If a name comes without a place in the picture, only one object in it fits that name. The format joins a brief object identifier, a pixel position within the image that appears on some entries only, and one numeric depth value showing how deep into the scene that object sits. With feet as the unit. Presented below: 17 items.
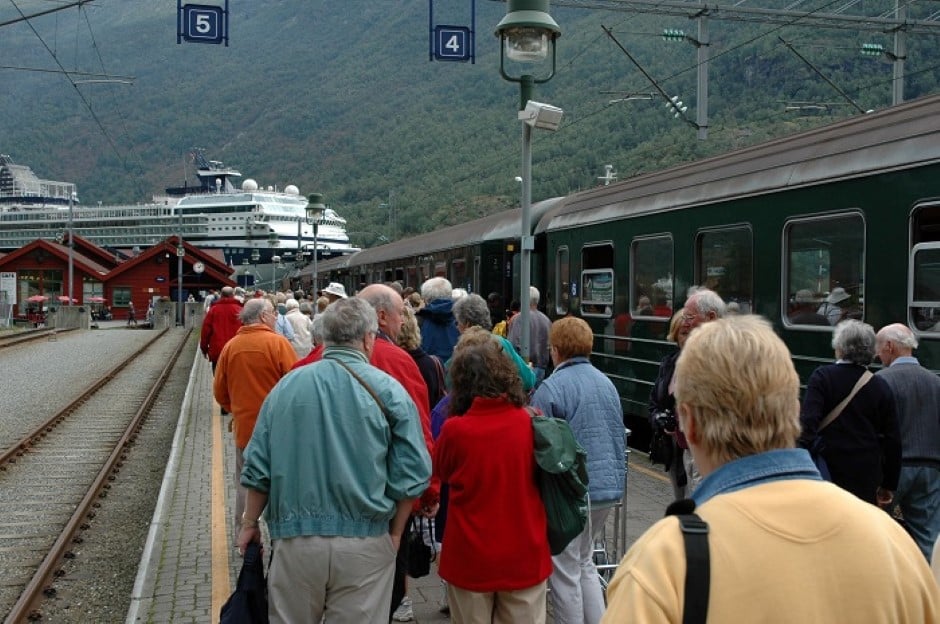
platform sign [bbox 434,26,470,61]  51.72
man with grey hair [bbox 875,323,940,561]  19.17
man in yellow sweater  5.82
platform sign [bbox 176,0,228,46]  50.34
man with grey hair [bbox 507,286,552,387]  36.06
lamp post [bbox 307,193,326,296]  62.40
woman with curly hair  13.24
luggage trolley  19.24
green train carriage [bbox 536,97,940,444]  23.56
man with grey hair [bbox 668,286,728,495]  19.95
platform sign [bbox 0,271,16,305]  160.00
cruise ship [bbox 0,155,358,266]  353.10
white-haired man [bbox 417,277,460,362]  25.26
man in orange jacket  22.49
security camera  23.03
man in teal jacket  12.41
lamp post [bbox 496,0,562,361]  22.89
